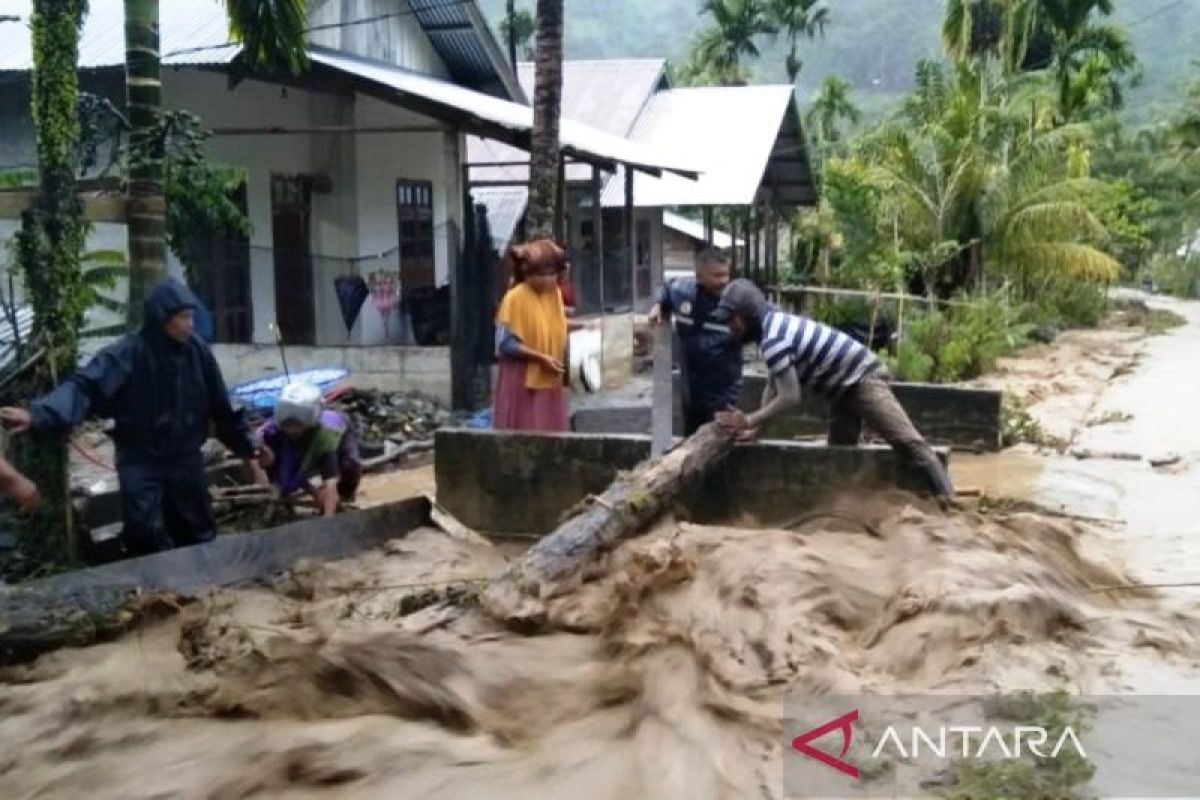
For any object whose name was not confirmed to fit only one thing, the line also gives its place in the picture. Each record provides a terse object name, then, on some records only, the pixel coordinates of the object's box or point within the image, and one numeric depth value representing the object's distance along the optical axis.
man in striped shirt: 7.11
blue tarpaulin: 11.64
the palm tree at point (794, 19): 43.12
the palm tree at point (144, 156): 7.09
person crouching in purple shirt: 6.99
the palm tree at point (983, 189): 19.34
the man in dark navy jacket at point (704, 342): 7.76
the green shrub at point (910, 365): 14.80
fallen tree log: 5.64
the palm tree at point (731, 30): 43.47
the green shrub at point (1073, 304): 24.86
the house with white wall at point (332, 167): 13.45
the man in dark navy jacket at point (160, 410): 5.95
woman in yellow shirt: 7.92
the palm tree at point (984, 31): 28.98
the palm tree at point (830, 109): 47.22
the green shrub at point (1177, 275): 53.69
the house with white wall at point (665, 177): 21.50
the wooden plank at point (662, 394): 7.94
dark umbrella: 13.91
